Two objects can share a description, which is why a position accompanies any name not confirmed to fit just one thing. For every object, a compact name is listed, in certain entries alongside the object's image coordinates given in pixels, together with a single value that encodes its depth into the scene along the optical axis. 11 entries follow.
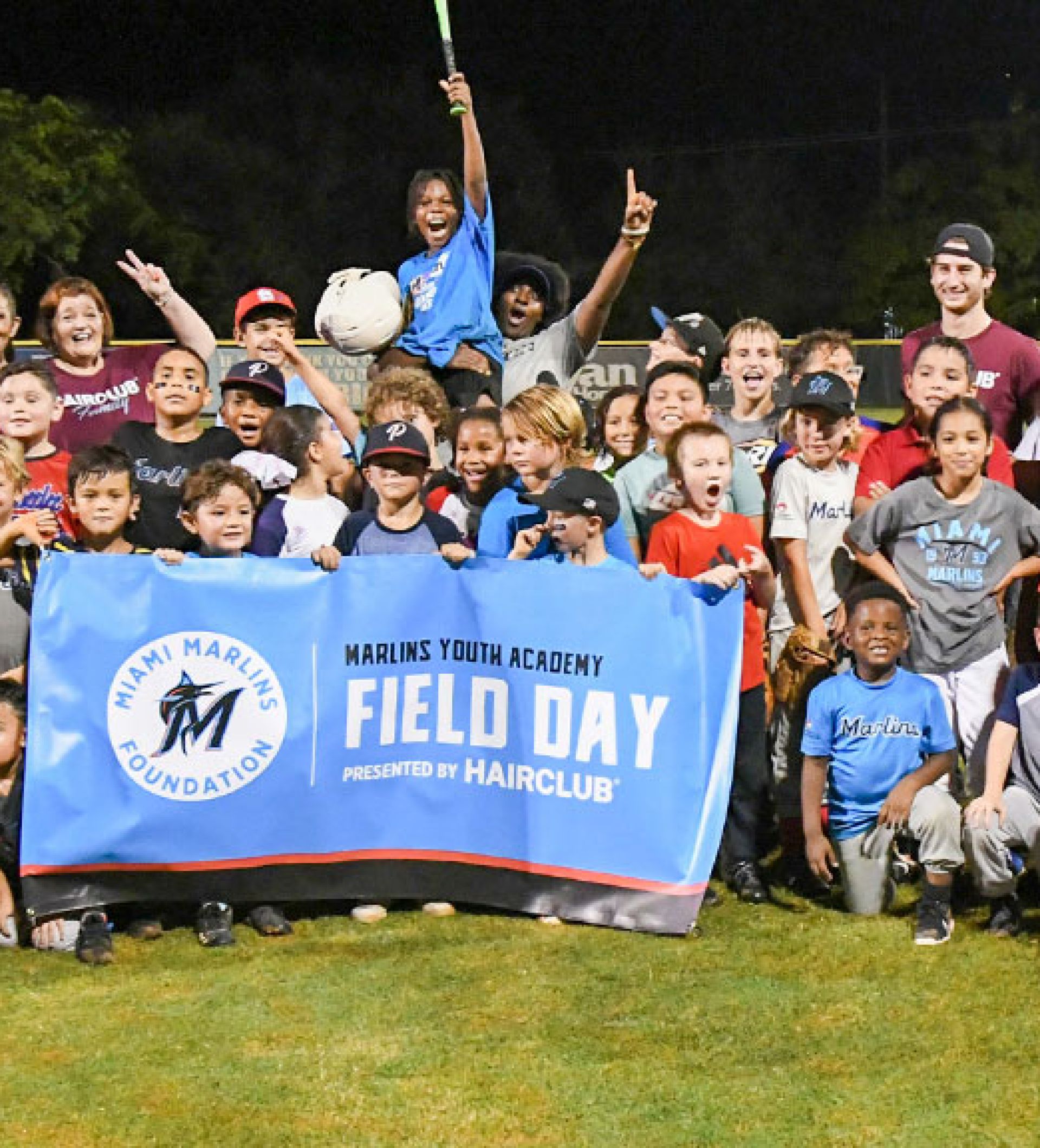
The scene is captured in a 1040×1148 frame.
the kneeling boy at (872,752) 7.04
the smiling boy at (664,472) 7.69
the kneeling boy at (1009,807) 6.80
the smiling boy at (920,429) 7.77
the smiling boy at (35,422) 7.64
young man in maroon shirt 8.37
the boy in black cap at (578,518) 6.94
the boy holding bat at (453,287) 9.49
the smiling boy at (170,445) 7.77
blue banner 6.86
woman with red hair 8.70
